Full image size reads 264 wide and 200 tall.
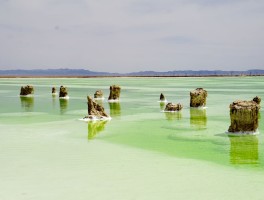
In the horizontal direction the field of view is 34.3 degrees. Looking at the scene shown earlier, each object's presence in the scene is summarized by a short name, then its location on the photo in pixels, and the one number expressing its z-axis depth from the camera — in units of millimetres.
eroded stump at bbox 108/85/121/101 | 34938
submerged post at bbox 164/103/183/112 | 25702
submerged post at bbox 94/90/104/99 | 38000
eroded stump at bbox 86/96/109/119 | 21823
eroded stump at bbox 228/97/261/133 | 16234
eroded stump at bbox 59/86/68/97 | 39906
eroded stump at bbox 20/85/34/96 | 43950
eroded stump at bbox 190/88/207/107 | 28156
